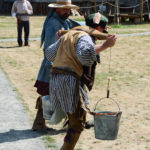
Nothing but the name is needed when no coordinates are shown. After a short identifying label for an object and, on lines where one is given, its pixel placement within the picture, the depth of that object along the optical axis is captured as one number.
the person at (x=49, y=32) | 9.72
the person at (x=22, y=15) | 27.40
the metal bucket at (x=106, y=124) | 7.58
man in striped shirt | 7.49
